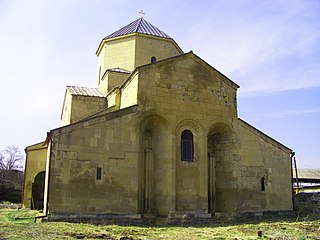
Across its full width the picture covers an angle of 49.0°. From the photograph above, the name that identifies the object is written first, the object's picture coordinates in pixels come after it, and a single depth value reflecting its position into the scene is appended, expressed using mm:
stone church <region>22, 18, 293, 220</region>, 11586
